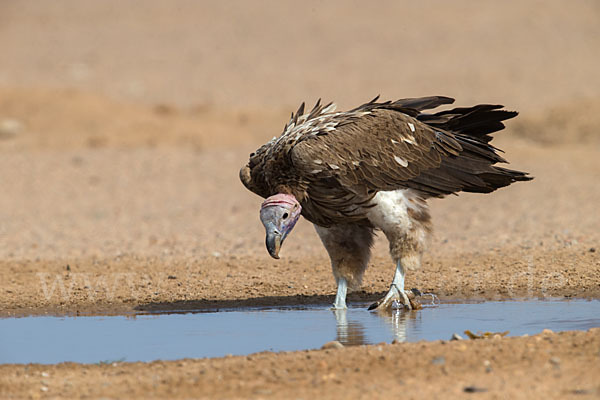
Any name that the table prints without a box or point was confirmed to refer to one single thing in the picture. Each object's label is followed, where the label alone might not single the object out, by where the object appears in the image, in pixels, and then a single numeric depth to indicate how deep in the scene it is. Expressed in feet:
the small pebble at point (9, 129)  169.89
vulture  54.39
